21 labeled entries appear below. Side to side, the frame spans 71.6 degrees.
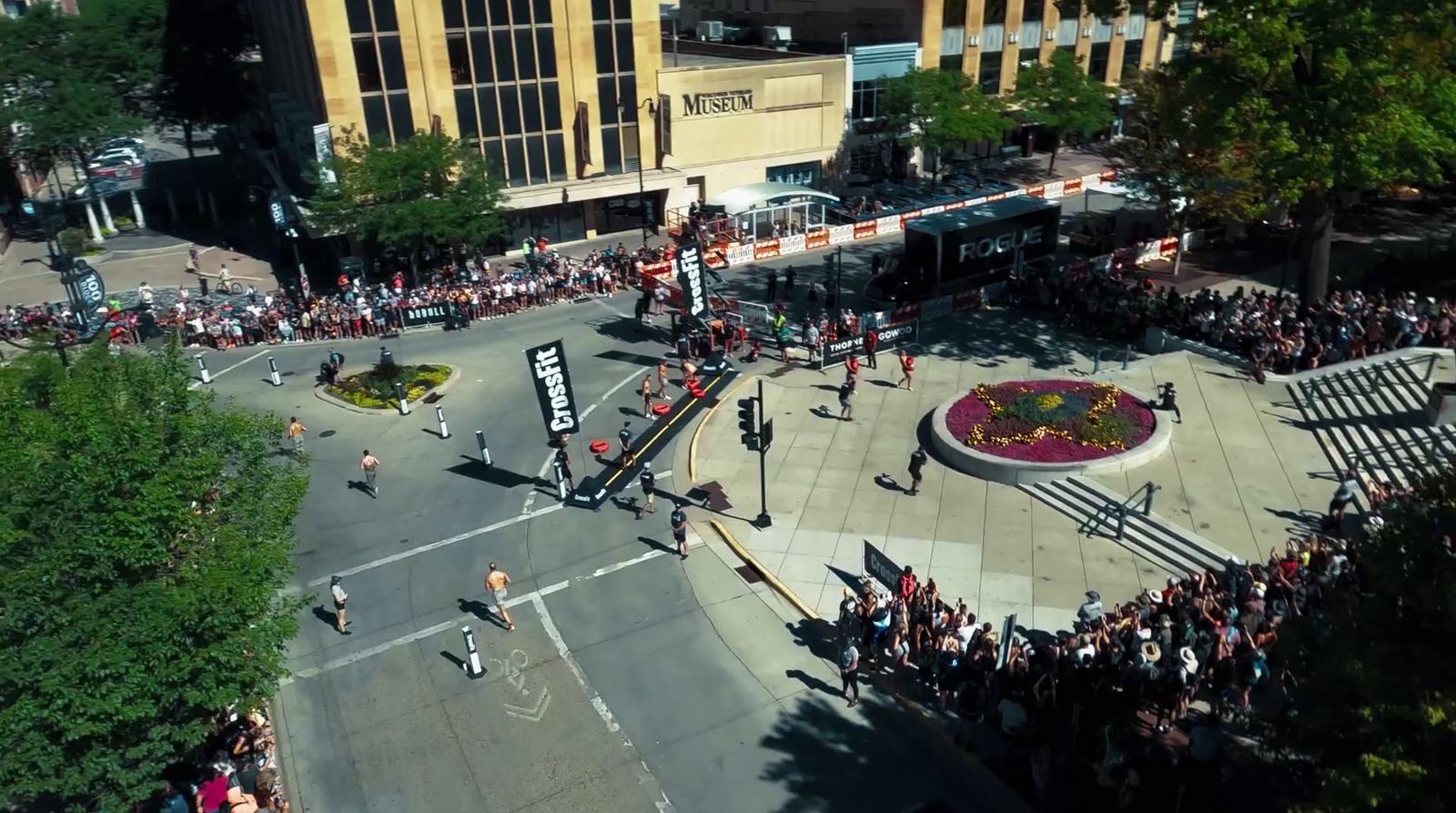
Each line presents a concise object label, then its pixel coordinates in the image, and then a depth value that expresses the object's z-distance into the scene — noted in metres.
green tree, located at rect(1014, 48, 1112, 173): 56.59
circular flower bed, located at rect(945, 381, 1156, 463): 25.08
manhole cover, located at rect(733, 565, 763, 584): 21.61
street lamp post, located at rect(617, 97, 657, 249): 47.56
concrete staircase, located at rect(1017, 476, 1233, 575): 21.14
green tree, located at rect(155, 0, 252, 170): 56.41
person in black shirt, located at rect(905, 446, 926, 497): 23.92
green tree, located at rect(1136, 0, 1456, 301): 25.38
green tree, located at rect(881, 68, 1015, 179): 53.88
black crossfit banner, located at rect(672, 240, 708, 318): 32.66
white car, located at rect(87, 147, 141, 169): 63.97
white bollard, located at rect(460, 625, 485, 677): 18.69
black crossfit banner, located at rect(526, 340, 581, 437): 24.45
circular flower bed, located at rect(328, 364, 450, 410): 31.08
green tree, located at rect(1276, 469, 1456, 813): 9.23
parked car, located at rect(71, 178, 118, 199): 54.30
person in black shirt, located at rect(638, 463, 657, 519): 23.98
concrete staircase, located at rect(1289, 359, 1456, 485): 23.61
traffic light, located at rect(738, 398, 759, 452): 21.05
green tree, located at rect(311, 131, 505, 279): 38.94
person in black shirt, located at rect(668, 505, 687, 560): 22.08
